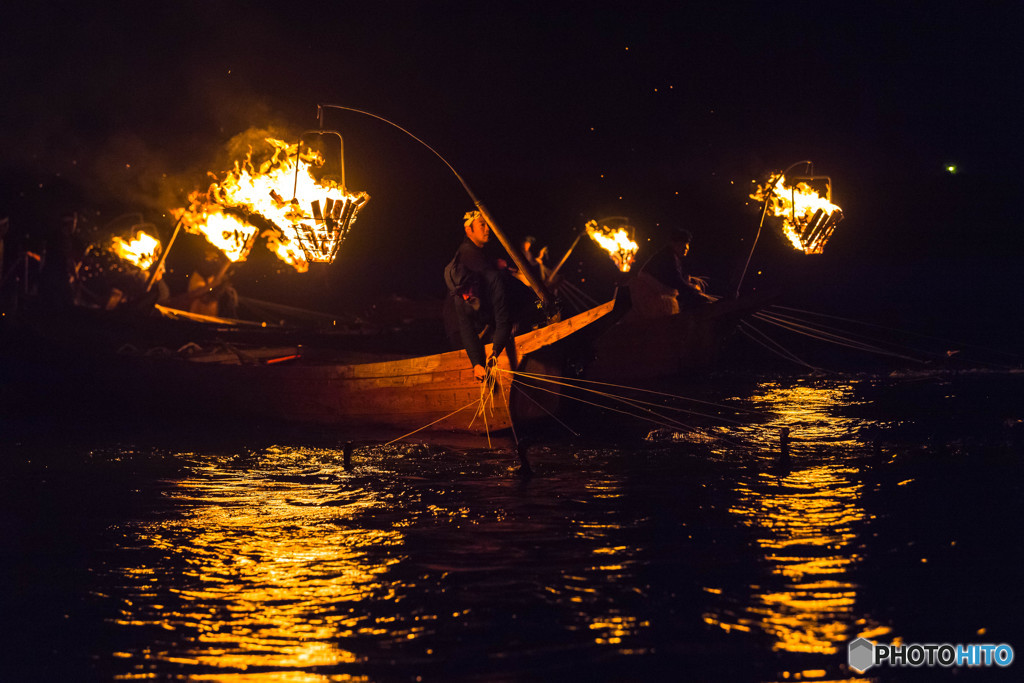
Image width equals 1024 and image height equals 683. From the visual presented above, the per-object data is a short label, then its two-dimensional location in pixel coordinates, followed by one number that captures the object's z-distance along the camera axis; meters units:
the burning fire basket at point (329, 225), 15.75
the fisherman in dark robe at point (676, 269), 28.53
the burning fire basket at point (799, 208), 22.83
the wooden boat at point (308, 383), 19.23
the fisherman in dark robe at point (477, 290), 17.86
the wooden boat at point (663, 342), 28.91
